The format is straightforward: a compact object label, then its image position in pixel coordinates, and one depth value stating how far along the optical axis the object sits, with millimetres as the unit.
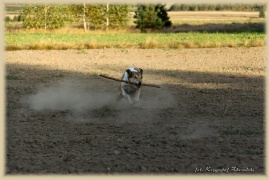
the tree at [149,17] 43375
